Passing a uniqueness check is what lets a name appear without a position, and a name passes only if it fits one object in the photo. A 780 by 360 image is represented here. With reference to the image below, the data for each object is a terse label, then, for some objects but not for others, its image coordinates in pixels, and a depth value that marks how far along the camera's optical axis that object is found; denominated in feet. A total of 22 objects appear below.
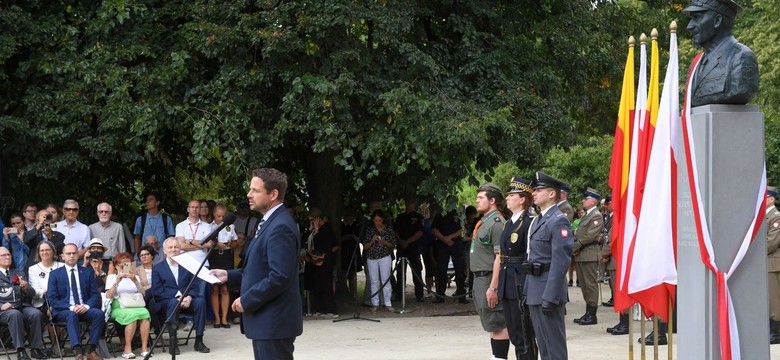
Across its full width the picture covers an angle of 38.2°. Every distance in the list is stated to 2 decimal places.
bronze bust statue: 28.02
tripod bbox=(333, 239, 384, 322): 64.34
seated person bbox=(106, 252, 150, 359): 45.01
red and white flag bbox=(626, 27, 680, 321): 31.30
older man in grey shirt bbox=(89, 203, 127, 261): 52.44
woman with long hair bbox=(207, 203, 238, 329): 54.19
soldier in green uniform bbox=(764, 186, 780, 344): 44.88
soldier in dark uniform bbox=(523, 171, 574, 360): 32.63
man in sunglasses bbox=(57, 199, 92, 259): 50.52
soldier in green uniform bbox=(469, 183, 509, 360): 37.42
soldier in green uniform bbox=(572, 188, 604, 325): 52.70
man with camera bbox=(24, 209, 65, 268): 48.67
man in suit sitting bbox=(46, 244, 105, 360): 43.83
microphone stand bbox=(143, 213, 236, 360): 27.75
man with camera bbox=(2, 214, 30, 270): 47.70
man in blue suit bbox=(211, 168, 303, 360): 25.48
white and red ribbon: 28.12
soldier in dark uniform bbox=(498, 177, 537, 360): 35.60
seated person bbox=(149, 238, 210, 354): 46.68
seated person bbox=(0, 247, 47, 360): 43.27
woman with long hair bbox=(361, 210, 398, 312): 61.41
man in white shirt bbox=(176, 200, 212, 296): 52.85
